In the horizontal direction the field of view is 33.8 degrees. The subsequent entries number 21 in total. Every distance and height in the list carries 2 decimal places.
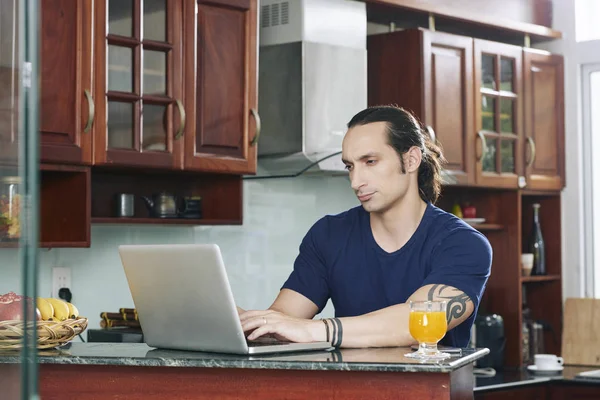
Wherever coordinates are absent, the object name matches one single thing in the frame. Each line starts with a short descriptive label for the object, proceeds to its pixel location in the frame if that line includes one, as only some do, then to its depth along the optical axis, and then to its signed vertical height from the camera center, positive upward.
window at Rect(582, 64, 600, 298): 4.87 +0.32
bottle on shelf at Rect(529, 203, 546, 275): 4.77 -0.07
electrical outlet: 3.32 -0.15
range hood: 3.64 +0.56
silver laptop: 1.92 -0.14
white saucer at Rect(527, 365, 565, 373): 4.25 -0.59
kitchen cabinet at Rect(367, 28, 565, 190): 4.12 +0.59
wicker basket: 2.10 -0.21
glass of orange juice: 1.95 -0.18
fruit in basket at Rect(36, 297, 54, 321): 2.20 -0.17
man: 2.36 -0.03
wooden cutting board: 4.48 -0.46
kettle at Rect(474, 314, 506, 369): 4.42 -0.47
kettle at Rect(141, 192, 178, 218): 3.41 +0.10
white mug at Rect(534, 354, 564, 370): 4.25 -0.56
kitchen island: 1.83 -0.28
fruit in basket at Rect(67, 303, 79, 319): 2.29 -0.18
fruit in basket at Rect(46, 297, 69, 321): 2.25 -0.18
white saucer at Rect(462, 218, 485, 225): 4.40 +0.06
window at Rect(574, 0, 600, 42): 4.90 +1.06
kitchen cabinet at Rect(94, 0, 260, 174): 3.03 +0.48
